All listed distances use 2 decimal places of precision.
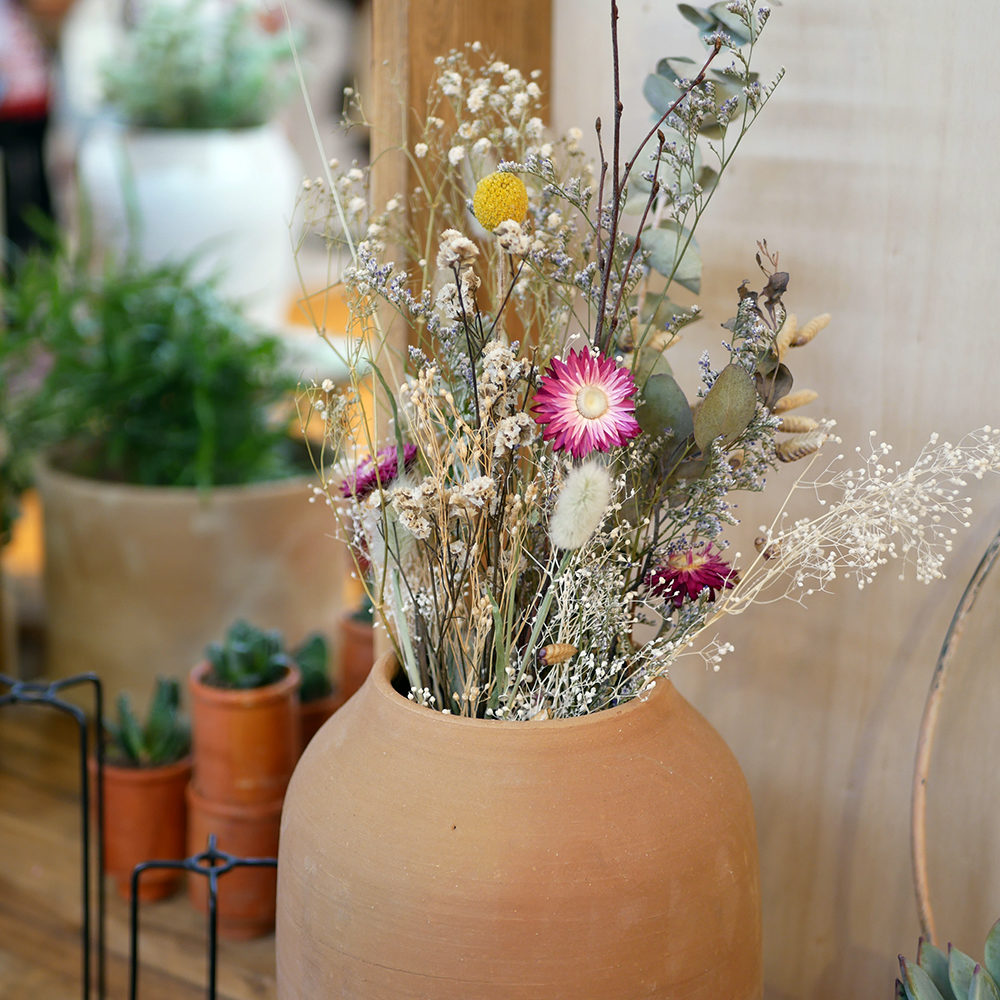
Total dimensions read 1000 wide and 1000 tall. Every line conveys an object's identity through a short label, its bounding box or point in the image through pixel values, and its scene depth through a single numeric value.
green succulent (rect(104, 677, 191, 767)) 1.19
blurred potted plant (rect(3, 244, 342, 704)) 1.49
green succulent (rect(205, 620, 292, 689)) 1.13
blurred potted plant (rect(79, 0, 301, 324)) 1.94
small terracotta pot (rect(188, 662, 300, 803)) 1.10
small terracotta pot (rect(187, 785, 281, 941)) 1.12
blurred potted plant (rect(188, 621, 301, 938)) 1.11
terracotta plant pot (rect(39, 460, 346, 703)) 1.48
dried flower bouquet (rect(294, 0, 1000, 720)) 0.68
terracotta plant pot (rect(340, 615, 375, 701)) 1.27
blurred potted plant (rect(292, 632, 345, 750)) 1.24
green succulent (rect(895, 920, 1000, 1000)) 0.70
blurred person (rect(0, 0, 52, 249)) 2.75
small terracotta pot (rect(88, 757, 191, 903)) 1.18
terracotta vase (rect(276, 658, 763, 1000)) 0.65
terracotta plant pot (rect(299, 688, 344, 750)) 1.24
